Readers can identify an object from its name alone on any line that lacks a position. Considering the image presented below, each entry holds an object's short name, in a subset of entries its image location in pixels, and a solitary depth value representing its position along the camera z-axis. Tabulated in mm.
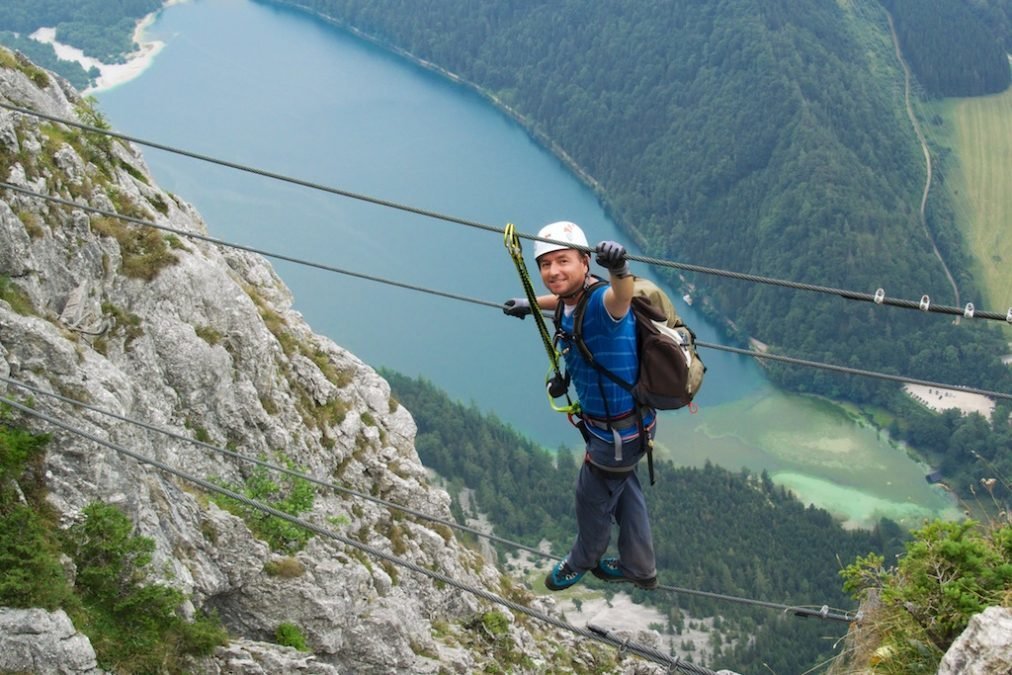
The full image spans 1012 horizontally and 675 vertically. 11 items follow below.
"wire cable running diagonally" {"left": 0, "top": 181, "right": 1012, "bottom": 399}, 6527
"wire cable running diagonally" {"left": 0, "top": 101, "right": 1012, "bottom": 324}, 5938
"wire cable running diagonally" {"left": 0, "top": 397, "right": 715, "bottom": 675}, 6781
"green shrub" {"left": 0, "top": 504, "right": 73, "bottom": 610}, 8125
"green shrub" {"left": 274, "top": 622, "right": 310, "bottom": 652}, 11453
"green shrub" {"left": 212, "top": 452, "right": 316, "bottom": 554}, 12062
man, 6367
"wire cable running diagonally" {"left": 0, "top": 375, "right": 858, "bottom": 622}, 7266
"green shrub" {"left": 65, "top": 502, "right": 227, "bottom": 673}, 8938
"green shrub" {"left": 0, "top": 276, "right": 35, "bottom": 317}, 10297
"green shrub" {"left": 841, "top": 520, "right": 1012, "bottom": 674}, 7828
